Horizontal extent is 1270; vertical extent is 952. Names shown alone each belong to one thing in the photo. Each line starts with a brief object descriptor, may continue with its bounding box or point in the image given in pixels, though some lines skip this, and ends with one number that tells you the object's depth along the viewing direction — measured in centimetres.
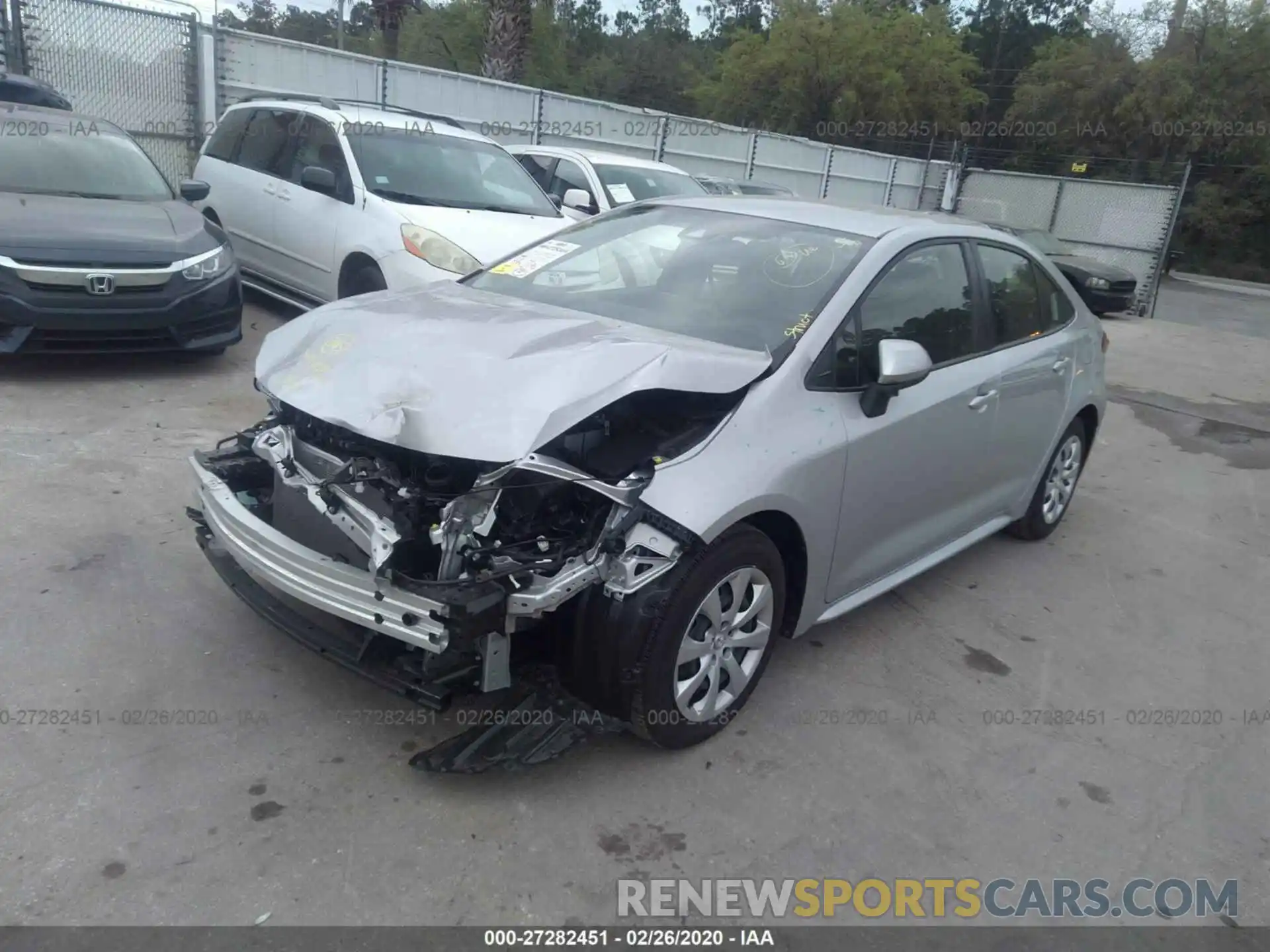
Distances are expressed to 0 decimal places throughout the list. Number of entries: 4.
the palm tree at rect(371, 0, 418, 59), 1981
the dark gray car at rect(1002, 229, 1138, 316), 1609
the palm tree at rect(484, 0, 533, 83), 1722
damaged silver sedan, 282
